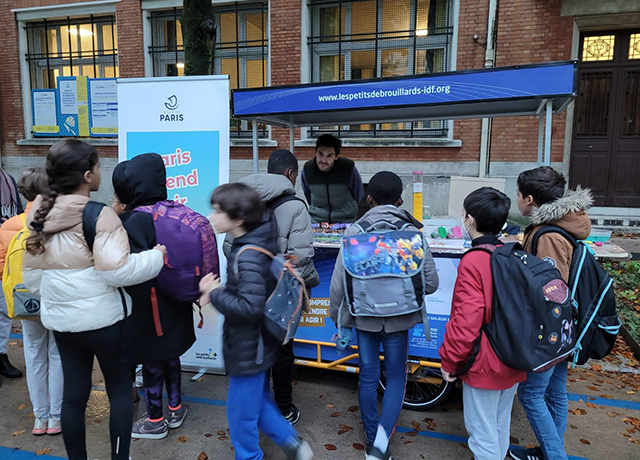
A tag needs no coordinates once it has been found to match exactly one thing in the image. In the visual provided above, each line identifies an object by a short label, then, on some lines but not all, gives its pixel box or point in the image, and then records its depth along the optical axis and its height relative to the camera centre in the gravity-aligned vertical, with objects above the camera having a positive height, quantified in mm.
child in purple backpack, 2709 -991
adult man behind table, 4656 -277
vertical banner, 3953 +215
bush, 5062 -1594
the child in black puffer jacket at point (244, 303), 2240 -699
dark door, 9008 +956
